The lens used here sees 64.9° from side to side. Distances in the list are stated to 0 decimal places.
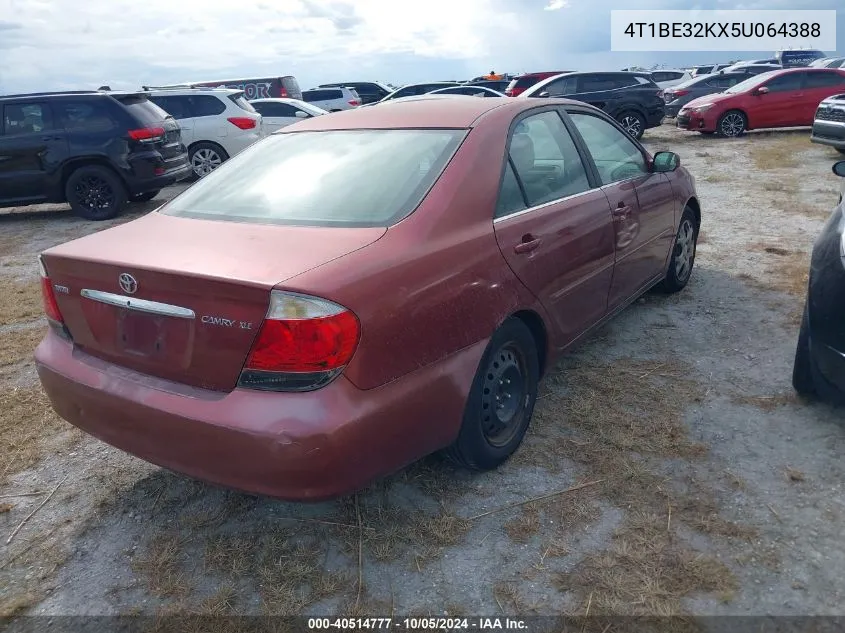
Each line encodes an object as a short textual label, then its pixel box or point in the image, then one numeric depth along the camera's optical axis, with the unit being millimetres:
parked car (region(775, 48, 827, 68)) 35125
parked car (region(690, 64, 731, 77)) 31045
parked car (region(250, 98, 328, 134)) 13695
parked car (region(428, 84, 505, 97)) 16797
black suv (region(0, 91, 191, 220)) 8852
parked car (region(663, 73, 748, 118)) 18797
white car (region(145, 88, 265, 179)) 11461
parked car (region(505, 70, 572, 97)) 18062
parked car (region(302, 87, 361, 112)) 21109
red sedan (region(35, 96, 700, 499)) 2090
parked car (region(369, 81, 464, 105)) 18431
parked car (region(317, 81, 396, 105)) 23906
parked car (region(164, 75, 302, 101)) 17859
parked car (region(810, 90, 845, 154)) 10363
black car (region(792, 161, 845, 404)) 2832
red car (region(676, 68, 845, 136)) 14930
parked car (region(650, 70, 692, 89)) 23219
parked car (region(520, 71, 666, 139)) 14891
